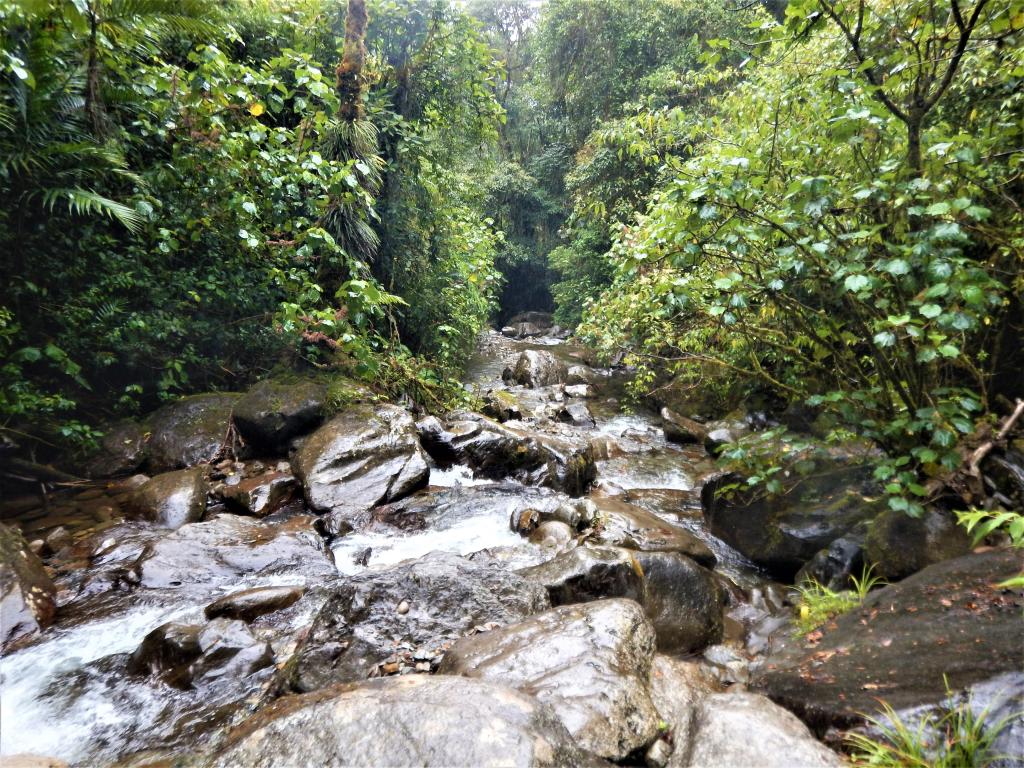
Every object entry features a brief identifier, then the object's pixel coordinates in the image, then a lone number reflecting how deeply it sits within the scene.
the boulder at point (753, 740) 2.03
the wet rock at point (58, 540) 4.40
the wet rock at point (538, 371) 12.99
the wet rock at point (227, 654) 3.08
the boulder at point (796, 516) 4.58
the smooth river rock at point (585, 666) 2.34
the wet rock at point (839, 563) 4.11
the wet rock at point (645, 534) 4.82
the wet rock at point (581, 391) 12.10
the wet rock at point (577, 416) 9.86
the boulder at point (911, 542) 3.52
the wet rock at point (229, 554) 4.12
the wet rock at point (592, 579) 3.86
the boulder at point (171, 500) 4.92
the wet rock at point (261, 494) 5.32
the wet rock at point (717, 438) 7.29
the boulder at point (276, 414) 6.33
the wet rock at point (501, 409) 8.94
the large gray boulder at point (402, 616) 3.01
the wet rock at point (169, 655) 3.09
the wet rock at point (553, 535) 4.80
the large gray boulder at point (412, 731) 1.76
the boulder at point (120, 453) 5.64
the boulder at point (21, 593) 3.33
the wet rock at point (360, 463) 5.53
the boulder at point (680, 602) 3.76
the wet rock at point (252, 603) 3.60
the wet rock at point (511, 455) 6.61
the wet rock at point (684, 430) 8.77
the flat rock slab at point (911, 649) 2.22
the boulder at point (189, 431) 5.91
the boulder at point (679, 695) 2.37
